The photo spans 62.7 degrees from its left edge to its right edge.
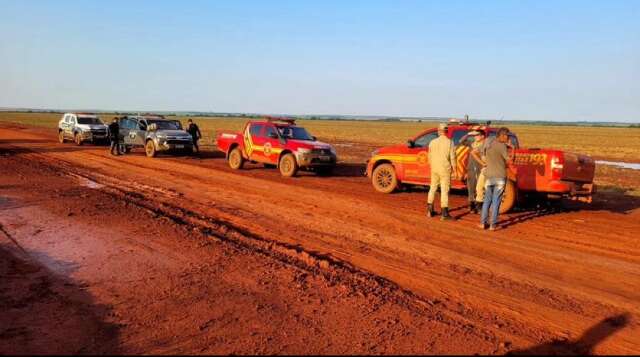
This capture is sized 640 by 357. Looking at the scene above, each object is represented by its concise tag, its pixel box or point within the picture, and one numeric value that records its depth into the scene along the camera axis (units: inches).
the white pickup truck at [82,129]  1102.4
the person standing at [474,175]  421.8
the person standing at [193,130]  959.9
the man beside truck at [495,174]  362.0
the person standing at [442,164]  383.6
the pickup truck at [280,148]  645.9
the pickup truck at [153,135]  866.8
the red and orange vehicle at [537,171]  402.3
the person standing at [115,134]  880.6
